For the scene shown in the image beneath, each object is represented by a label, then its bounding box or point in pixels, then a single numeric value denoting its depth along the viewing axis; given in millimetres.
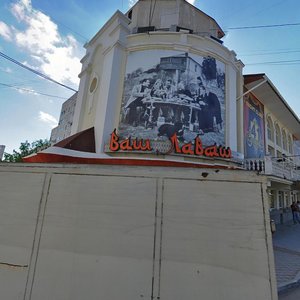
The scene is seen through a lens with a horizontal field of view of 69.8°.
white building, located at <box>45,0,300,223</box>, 9992
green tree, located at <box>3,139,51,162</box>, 30797
